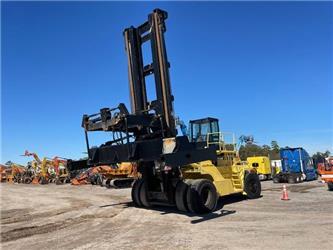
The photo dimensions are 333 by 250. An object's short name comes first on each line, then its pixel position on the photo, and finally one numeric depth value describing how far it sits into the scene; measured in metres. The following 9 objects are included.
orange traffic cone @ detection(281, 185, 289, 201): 15.48
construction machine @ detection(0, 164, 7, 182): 57.06
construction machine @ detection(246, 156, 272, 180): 32.31
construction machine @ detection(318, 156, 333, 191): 18.31
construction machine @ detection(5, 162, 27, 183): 50.88
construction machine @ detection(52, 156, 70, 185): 41.56
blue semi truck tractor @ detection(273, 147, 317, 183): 27.89
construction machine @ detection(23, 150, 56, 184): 44.16
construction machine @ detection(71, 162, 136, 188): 27.45
